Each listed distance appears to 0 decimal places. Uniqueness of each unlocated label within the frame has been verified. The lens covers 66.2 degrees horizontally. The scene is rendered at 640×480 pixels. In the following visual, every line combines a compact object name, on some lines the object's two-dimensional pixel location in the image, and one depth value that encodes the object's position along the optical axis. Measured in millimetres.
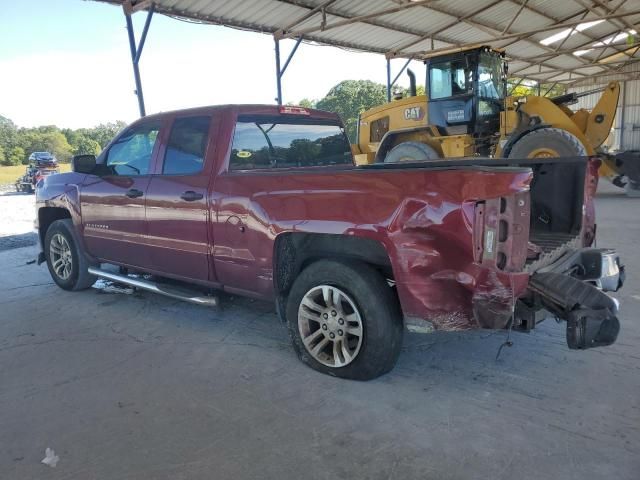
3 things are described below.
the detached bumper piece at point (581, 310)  2684
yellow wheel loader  9684
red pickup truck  2711
